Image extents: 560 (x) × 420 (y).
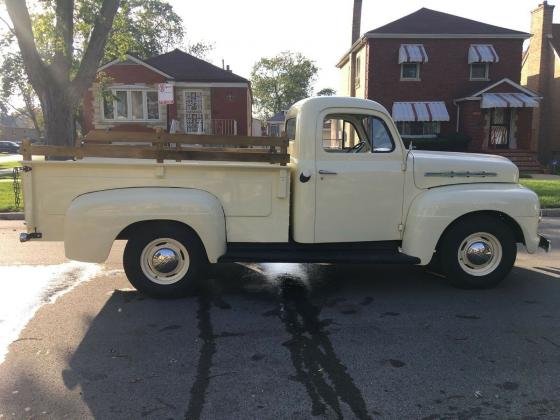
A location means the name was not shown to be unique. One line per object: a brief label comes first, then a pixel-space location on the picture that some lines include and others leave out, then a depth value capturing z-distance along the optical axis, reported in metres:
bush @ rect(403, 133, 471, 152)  24.47
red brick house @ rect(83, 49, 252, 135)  28.06
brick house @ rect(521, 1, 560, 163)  28.34
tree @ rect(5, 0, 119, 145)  12.87
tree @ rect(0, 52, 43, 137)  36.44
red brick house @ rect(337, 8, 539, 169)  25.31
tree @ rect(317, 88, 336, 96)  78.60
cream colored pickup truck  5.00
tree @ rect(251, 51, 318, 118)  72.62
